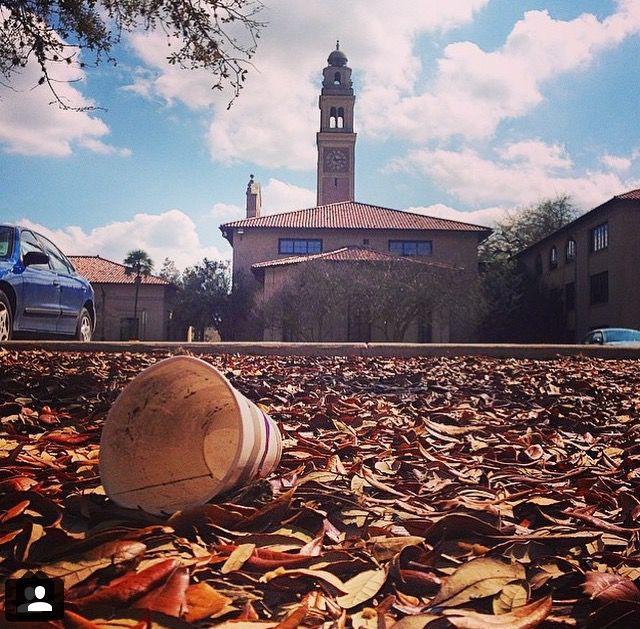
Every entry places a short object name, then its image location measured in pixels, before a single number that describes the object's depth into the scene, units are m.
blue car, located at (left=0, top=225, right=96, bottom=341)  7.66
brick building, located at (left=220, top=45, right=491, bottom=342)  37.69
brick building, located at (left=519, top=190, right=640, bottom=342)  29.94
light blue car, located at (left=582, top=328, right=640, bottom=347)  19.91
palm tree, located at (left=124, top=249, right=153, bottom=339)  45.09
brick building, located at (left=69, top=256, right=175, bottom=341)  43.22
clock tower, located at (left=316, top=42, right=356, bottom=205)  61.19
